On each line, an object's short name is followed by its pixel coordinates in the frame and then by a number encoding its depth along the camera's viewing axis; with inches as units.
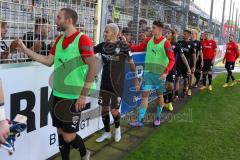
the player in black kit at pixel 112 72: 184.7
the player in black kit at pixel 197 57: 366.3
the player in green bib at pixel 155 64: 222.2
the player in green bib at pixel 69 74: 138.0
